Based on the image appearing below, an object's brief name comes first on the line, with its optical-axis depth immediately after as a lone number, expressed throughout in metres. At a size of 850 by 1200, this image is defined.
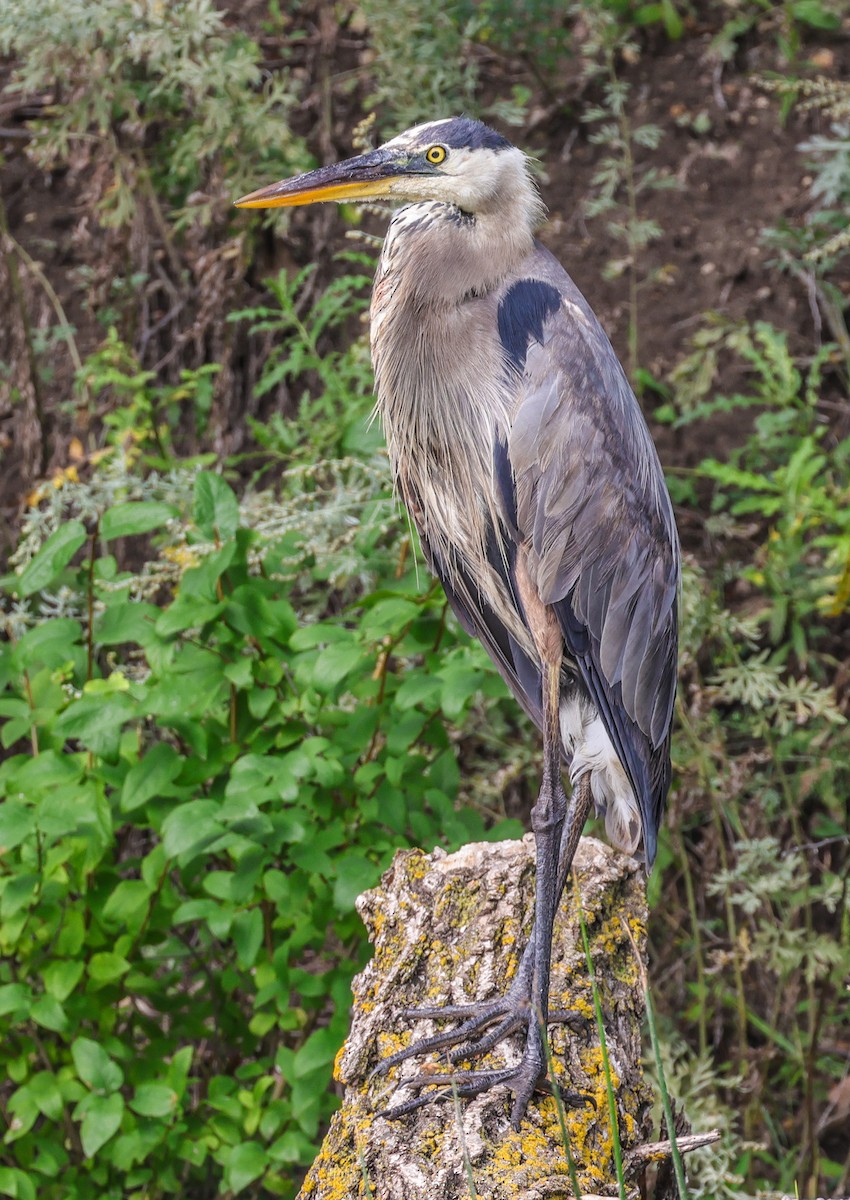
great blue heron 7.49
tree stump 7.26
